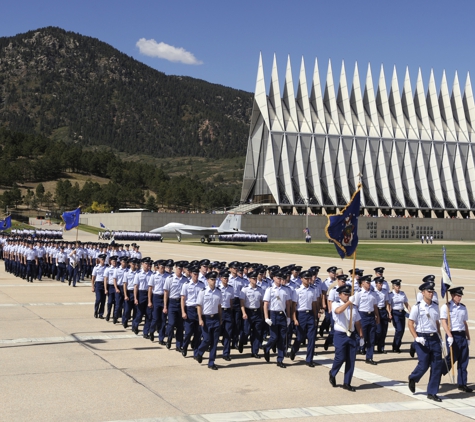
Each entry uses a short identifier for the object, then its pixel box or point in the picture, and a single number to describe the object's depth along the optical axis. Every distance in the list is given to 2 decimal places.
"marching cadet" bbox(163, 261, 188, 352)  13.16
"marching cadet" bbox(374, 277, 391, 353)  13.15
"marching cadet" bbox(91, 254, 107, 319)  17.16
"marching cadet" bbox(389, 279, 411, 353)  13.39
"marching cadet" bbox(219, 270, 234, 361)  12.29
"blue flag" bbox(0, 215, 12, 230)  46.95
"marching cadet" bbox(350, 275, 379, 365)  12.48
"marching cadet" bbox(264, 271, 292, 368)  12.09
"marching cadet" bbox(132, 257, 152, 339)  14.99
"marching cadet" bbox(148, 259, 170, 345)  14.10
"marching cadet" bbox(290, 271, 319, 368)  12.23
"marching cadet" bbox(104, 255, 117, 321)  16.52
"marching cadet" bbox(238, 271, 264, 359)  12.70
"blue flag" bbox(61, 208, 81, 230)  31.77
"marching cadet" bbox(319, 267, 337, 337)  14.47
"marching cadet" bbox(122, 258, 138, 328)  15.53
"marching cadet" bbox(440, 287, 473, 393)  10.08
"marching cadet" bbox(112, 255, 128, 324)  16.08
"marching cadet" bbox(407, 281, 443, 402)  9.52
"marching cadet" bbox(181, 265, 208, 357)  12.30
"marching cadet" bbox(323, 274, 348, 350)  12.38
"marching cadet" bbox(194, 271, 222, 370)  11.77
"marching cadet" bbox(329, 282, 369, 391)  10.03
